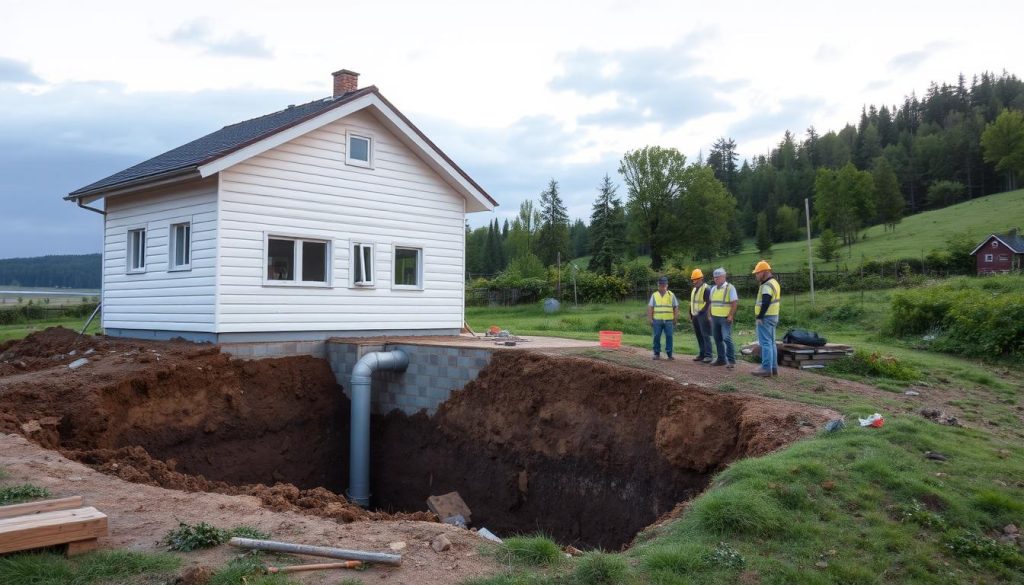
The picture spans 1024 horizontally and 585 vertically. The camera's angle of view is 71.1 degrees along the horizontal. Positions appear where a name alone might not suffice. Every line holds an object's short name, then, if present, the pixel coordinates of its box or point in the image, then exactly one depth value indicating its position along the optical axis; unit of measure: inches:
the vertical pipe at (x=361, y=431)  540.4
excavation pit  370.3
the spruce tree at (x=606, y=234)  1806.1
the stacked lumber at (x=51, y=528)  189.3
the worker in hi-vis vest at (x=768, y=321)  446.0
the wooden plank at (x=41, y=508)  214.6
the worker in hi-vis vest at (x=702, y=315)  502.9
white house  542.3
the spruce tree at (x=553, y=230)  2763.3
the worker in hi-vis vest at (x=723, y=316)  469.4
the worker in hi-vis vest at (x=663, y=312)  510.0
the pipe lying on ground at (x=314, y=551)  192.4
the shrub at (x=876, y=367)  493.7
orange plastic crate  563.8
